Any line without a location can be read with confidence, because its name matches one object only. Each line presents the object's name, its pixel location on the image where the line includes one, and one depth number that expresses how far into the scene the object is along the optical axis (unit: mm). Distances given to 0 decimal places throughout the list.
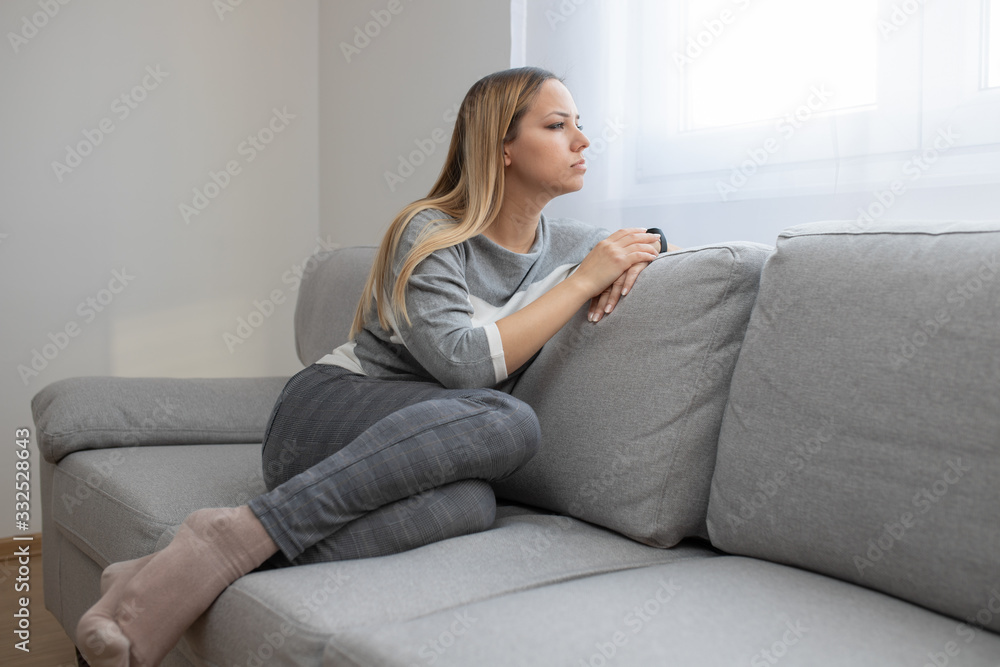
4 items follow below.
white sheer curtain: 1319
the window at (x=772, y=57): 1461
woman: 997
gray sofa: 828
